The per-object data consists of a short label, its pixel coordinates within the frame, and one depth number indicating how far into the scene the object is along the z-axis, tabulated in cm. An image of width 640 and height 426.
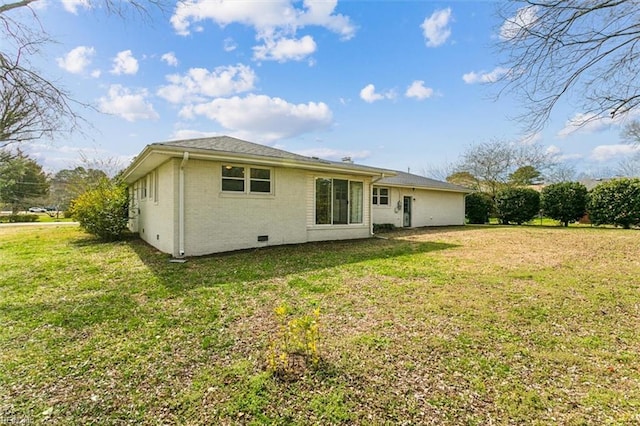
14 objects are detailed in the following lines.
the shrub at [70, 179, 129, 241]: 1132
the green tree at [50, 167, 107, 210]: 1628
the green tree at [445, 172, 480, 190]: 2495
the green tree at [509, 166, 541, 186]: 2295
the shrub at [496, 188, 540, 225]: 1856
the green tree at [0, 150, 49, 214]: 2895
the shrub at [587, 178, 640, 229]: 1486
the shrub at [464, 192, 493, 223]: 2086
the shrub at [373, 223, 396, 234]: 1533
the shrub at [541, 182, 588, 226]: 1702
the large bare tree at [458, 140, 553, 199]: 2322
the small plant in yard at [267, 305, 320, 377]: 285
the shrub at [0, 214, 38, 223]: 2631
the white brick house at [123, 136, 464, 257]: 788
